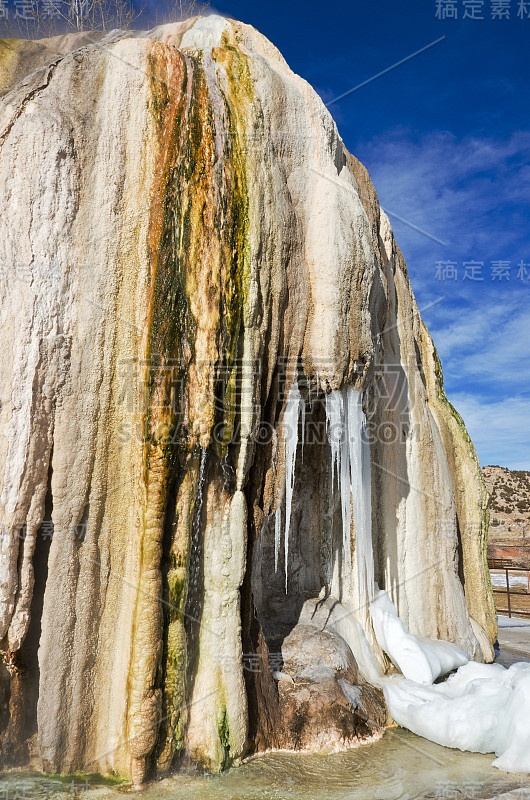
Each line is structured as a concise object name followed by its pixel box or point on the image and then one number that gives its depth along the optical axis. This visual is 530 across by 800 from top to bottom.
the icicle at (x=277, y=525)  5.24
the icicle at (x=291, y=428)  4.99
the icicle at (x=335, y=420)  5.24
